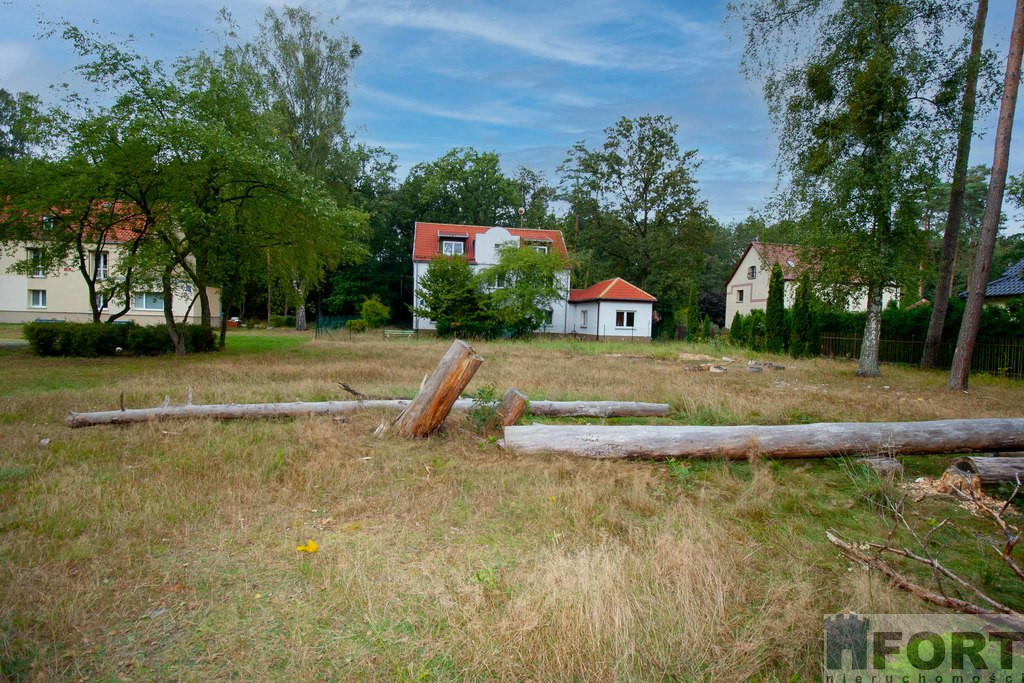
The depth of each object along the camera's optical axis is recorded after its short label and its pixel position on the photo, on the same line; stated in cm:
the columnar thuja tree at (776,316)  2452
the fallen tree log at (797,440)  600
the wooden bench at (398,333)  3211
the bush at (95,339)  1623
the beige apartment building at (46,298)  3322
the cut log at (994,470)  521
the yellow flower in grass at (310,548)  375
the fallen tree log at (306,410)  731
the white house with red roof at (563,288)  3425
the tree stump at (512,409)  714
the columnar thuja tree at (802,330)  2234
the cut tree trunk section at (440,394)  687
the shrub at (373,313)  3472
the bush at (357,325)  3384
